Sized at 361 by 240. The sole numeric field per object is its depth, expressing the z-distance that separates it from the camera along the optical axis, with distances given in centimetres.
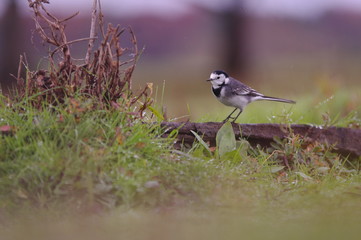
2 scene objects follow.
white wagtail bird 1464
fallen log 1311
